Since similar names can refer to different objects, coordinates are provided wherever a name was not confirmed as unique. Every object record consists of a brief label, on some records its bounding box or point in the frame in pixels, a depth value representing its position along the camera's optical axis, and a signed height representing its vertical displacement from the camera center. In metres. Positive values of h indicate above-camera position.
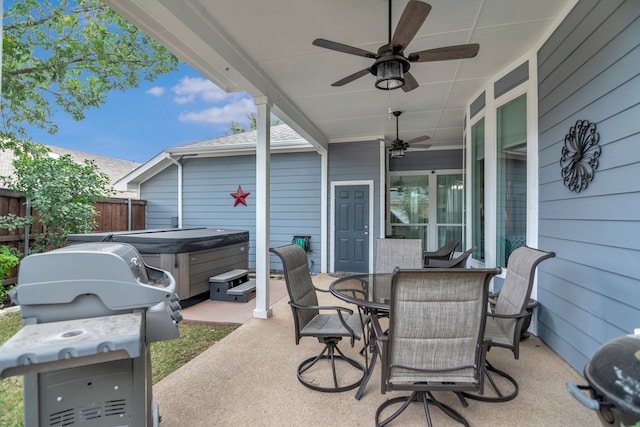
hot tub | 4.25 -0.58
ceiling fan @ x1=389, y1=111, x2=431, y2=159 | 5.03 +1.14
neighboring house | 12.07 +2.21
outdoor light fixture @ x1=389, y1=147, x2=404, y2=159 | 5.16 +1.06
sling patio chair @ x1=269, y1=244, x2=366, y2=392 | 2.21 -0.87
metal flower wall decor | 2.21 +0.45
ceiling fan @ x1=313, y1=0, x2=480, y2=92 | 2.18 +1.25
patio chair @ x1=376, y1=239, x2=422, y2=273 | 3.58 -0.49
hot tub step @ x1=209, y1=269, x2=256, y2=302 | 4.64 -1.18
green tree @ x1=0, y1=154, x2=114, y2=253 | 4.68 +0.30
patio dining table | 2.04 -0.68
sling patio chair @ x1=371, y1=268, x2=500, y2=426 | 1.53 -0.61
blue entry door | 6.35 -0.33
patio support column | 3.79 +0.01
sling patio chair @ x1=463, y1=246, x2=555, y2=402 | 2.02 -0.69
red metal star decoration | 7.29 +0.40
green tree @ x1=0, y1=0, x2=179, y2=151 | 5.53 +3.08
